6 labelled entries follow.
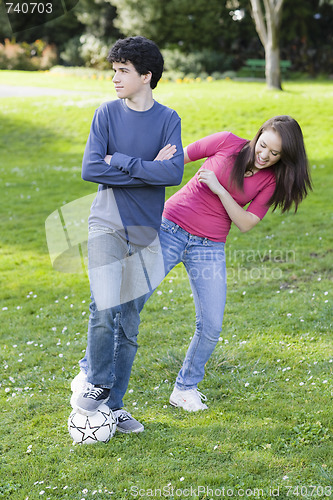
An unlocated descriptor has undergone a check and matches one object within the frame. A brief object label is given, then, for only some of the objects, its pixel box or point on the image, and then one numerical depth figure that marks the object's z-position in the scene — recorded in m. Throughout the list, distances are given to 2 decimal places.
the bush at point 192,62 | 54.81
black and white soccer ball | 7.98
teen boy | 7.32
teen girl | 8.09
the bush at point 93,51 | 58.66
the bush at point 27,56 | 61.19
